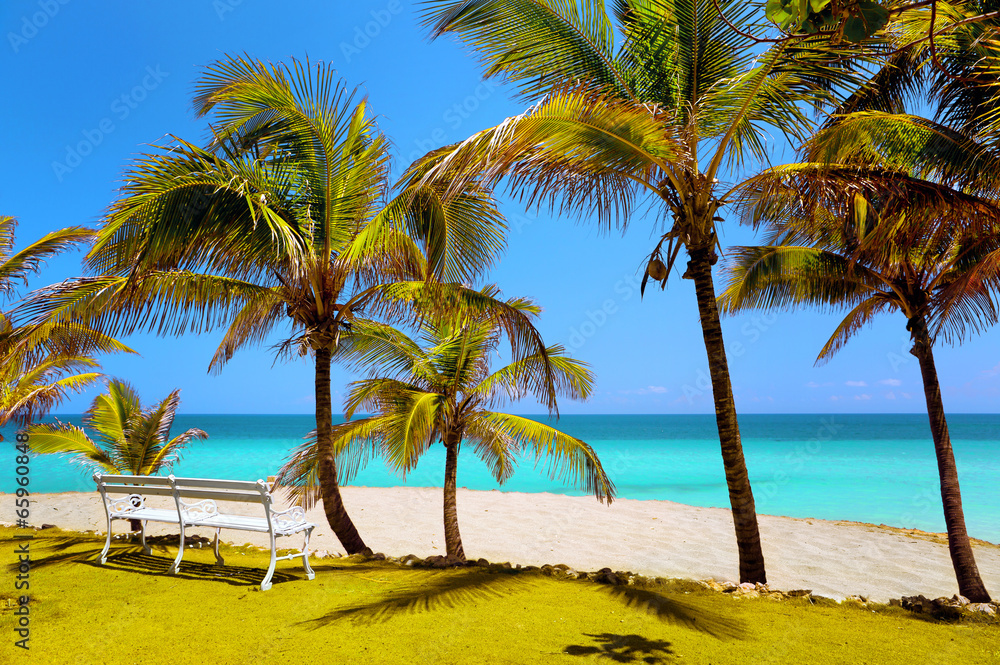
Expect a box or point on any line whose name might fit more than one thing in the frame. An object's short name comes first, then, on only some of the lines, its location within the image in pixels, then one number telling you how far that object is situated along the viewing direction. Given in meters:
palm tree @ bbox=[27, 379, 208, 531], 9.40
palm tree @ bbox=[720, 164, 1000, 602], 5.80
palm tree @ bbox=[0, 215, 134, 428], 7.78
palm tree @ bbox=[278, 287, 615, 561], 8.17
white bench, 5.39
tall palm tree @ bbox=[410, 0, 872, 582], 5.57
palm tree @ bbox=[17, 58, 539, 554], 6.08
